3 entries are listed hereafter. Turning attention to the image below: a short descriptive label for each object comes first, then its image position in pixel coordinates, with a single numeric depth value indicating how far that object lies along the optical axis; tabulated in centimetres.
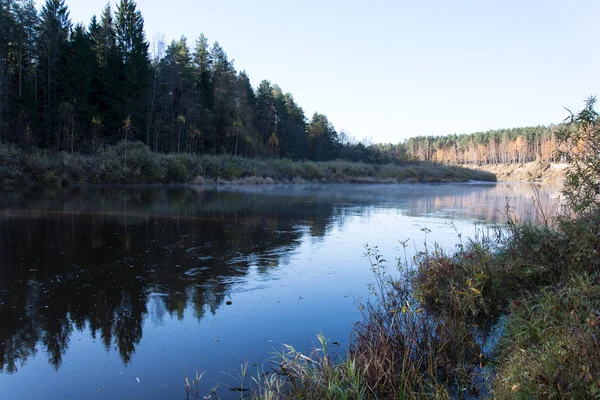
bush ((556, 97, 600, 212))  599
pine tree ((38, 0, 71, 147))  3656
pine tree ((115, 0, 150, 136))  4106
